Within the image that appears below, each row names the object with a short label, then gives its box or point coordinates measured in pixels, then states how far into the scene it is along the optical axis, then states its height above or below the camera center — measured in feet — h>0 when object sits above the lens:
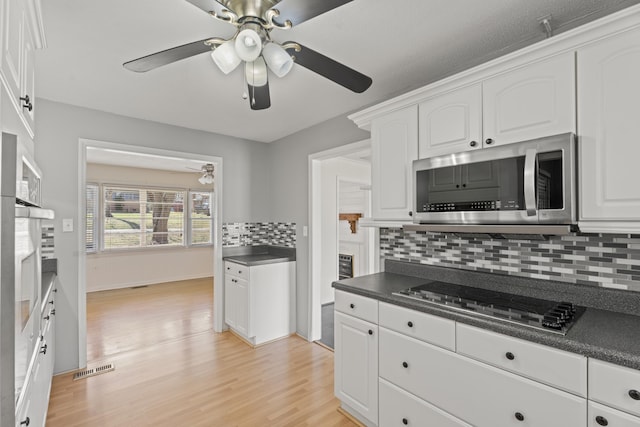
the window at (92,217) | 18.47 -0.14
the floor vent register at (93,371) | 8.75 -4.51
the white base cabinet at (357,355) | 6.38 -3.04
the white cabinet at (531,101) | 4.68 +1.81
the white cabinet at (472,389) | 4.05 -2.64
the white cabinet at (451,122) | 5.73 +1.78
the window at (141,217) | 19.35 -0.17
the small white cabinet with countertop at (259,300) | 10.82 -3.09
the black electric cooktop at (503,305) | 4.50 -1.56
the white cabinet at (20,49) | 3.10 +2.00
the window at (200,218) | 22.28 -0.26
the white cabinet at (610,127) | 4.14 +1.19
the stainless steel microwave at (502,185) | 4.66 +0.50
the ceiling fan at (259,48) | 3.69 +2.27
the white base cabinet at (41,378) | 3.63 -2.45
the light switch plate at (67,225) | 9.01 -0.30
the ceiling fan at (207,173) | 16.37 +2.22
